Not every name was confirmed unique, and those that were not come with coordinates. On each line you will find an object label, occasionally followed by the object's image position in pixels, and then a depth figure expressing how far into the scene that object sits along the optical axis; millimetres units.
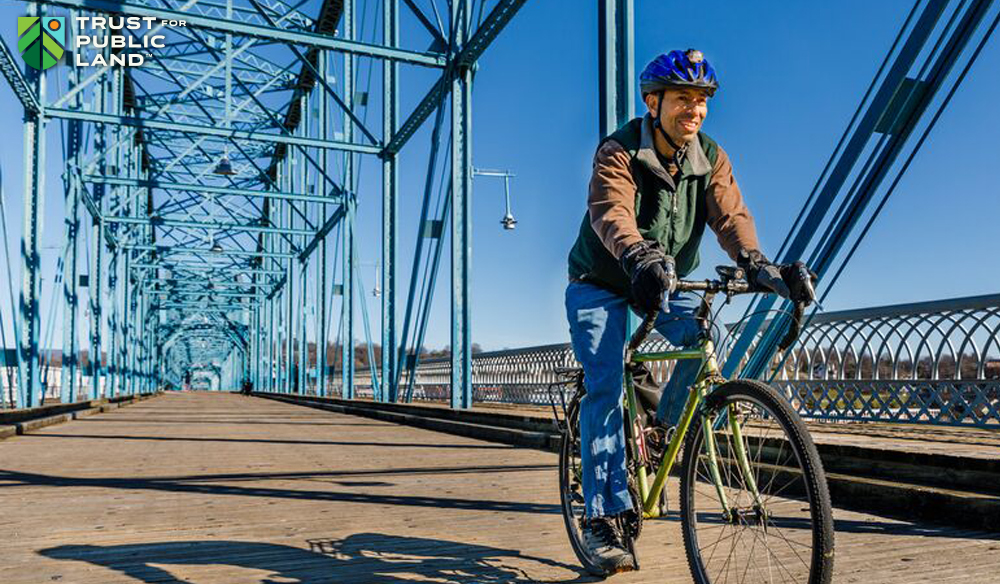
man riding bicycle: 2553
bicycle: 1932
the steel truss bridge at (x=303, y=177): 4641
